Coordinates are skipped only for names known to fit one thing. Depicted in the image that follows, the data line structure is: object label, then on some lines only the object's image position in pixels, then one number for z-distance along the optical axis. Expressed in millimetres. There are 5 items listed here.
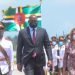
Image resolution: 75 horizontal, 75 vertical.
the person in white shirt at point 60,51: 21094
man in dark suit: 13445
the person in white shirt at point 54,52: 21795
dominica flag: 29922
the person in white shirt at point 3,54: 13133
